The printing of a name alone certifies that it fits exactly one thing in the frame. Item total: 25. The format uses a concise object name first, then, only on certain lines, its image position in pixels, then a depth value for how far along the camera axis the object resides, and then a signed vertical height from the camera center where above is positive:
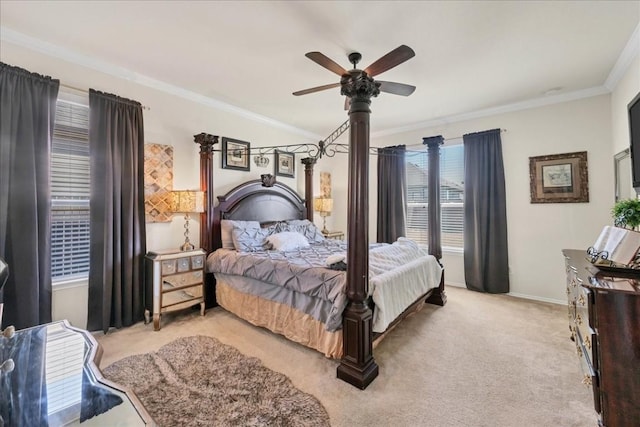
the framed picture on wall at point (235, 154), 3.78 +0.94
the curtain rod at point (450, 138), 3.90 +1.26
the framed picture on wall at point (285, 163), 4.62 +0.96
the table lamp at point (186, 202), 3.06 +0.17
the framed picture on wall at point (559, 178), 3.38 +0.47
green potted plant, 1.72 +0.00
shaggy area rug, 1.58 -1.22
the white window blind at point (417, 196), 4.71 +0.34
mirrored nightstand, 2.72 -0.71
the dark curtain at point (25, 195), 2.13 +0.20
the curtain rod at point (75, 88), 2.45 +1.26
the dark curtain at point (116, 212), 2.61 +0.06
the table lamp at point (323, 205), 5.21 +0.21
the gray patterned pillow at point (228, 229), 3.41 -0.17
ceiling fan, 1.78 +1.10
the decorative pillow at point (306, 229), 4.18 -0.22
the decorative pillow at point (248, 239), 3.30 -0.30
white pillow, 3.46 -0.36
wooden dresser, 1.27 -0.69
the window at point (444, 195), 4.37 +0.34
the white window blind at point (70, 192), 2.52 +0.26
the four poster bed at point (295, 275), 2.12 -0.59
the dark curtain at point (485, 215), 3.86 -0.02
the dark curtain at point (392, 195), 4.75 +0.36
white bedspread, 2.11 -0.62
